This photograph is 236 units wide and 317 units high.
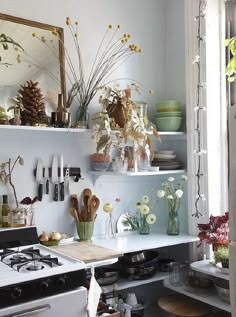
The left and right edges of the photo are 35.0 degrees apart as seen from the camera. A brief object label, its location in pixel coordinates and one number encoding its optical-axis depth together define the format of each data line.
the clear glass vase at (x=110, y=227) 2.64
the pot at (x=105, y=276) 2.36
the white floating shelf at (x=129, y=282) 2.37
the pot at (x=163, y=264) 2.68
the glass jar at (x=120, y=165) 2.49
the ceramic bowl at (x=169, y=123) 2.76
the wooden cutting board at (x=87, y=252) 2.01
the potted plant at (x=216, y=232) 2.36
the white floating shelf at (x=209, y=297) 2.26
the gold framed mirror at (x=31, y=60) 2.29
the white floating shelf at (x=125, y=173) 2.46
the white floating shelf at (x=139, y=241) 2.35
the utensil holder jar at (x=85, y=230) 2.43
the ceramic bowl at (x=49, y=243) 2.27
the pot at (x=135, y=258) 2.51
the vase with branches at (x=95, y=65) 2.53
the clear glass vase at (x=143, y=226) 2.74
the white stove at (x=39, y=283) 1.63
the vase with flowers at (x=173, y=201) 2.69
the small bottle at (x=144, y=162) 2.56
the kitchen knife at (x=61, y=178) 2.46
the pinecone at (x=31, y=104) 2.22
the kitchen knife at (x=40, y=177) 2.39
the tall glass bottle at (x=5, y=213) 2.22
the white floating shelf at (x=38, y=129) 2.10
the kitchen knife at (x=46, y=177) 2.42
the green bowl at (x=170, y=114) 2.76
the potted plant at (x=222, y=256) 2.25
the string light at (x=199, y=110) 2.67
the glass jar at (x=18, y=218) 2.23
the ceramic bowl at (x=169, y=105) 2.78
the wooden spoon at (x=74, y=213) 2.46
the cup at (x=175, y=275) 2.59
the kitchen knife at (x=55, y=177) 2.45
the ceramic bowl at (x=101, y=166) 2.56
